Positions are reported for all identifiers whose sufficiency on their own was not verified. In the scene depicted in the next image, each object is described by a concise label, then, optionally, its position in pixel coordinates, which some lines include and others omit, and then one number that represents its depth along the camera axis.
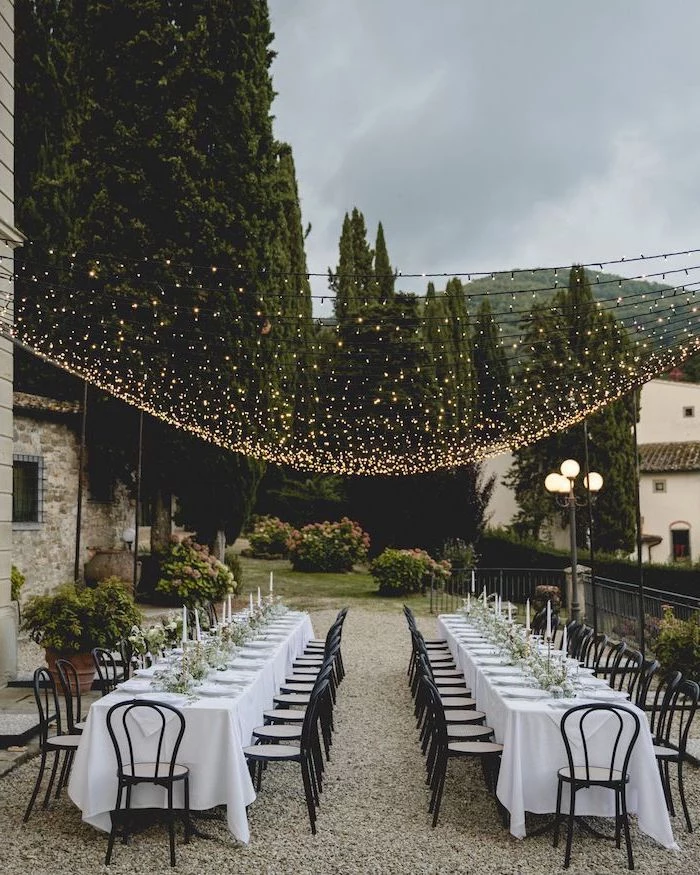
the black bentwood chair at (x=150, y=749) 4.56
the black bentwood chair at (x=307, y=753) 4.93
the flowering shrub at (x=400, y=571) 18.75
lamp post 11.55
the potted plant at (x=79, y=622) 8.00
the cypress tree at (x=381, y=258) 33.75
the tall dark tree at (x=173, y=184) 14.85
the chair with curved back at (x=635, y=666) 6.21
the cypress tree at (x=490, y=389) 26.00
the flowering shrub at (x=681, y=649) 7.83
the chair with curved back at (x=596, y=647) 7.63
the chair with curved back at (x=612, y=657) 6.79
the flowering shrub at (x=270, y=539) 27.39
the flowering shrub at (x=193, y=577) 15.20
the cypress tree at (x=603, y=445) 24.00
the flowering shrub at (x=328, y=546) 23.69
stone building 13.57
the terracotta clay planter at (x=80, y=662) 8.09
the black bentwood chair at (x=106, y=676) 5.87
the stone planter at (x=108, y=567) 15.52
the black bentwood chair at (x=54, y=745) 5.13
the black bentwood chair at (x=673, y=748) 4.99
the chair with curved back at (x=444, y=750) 5.16
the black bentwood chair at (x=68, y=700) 5.41
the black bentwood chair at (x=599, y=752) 4.55
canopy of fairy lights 10.80
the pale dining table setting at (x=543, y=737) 4.75
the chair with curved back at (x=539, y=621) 10.20
